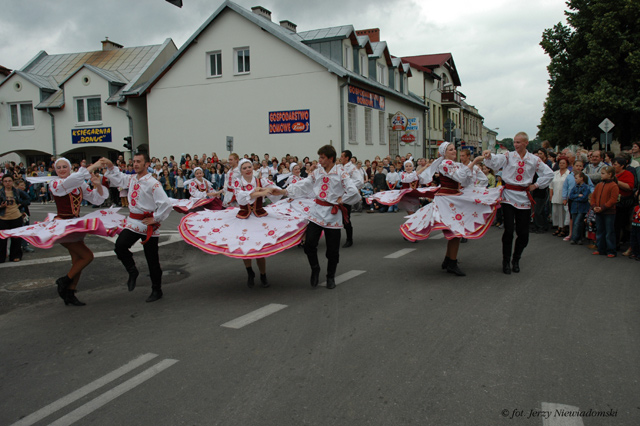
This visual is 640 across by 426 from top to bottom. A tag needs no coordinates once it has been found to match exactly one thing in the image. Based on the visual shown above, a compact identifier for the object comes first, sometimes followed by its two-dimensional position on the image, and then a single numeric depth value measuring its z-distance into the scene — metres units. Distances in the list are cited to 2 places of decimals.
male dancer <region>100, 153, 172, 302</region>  6.37
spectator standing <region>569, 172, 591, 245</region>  10.69
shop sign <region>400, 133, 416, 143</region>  34.59
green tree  28.70
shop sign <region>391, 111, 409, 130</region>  33.00
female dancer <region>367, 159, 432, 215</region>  10.62
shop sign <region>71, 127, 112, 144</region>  31.94
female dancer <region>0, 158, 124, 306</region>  6.18
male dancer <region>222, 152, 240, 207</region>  7.69
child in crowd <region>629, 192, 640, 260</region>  8.83
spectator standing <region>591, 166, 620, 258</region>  9.32
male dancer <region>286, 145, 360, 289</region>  7.01
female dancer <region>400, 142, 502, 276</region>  7.55
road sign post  21.56
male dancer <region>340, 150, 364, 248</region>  10.23
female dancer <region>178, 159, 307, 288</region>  6.63
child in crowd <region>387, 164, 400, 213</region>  15.33
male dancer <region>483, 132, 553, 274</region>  7.71
